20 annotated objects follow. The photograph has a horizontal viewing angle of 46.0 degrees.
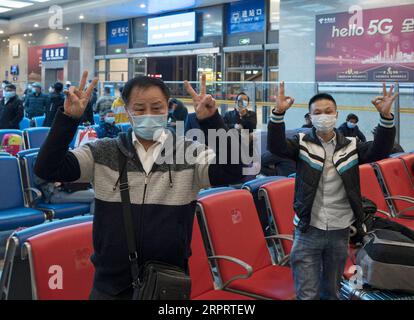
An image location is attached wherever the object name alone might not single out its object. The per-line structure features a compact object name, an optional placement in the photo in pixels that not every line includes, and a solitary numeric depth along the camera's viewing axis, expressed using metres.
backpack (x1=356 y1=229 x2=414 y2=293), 2.41
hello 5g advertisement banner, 10.46
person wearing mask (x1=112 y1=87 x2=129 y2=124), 7.73
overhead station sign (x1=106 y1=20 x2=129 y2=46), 19.39
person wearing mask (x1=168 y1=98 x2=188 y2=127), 8.27
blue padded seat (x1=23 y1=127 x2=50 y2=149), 6.24
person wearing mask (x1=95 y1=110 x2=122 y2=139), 7.48
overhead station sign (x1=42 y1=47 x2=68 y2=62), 21.20
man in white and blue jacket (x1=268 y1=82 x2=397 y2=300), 2.56
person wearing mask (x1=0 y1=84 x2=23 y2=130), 8.28
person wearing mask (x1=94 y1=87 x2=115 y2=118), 8.44
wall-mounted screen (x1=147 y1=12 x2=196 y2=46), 16.41
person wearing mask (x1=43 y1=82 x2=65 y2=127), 9.10
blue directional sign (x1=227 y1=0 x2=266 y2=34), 14.54
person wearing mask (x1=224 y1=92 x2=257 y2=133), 6.51
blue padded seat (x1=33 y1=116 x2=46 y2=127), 9.71
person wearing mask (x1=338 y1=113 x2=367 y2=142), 7.97
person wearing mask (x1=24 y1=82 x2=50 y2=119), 11.40
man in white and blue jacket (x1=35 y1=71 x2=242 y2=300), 1.67
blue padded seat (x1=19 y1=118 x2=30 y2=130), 9.30
